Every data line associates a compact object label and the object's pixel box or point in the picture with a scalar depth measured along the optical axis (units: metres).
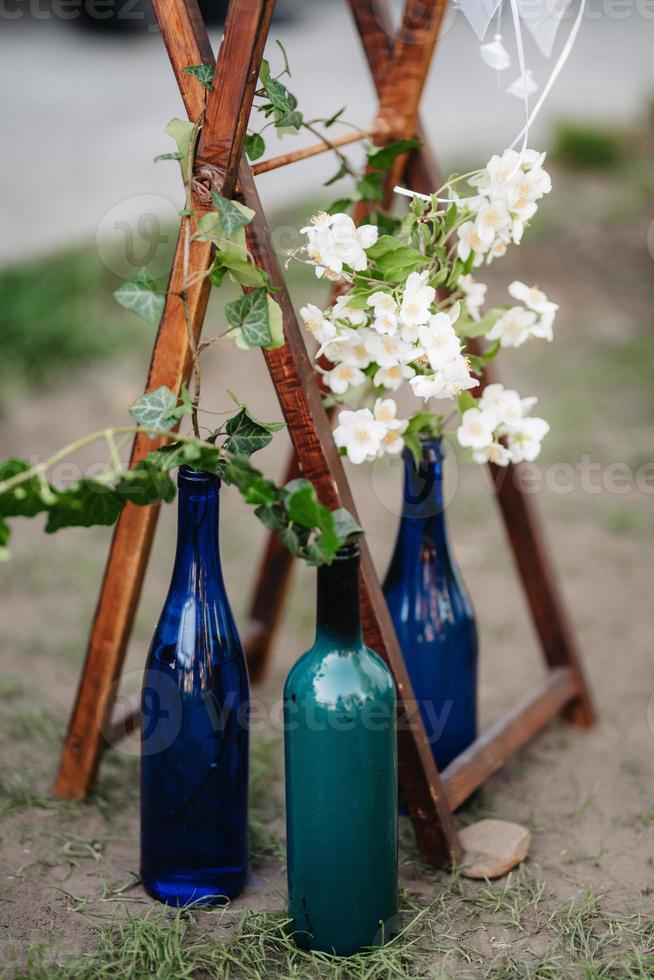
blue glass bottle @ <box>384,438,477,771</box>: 2.10
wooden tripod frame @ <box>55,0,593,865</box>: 1.92
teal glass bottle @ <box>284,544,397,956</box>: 1.91
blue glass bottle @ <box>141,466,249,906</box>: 1.98
